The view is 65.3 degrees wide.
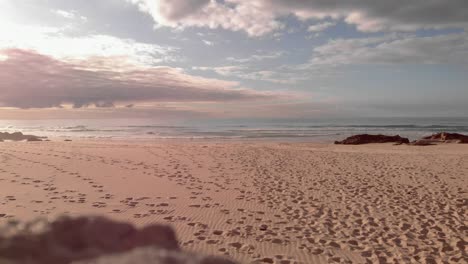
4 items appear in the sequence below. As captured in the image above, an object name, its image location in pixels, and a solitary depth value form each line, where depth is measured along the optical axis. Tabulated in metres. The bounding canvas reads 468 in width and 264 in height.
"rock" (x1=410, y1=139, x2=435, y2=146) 27.78
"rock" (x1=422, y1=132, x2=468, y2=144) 29.23
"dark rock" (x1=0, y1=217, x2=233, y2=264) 1.55
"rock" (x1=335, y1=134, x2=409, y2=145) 30.31
